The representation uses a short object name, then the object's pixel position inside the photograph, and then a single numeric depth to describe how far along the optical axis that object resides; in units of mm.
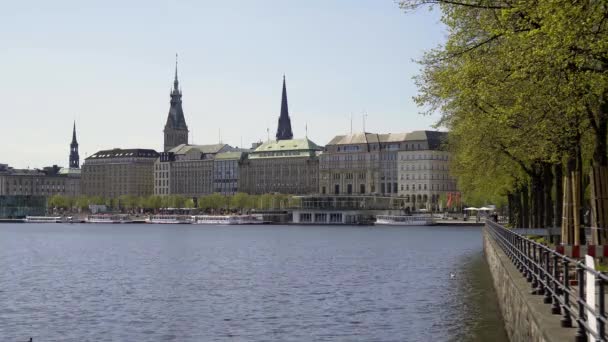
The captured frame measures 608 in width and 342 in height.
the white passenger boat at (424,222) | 195250
